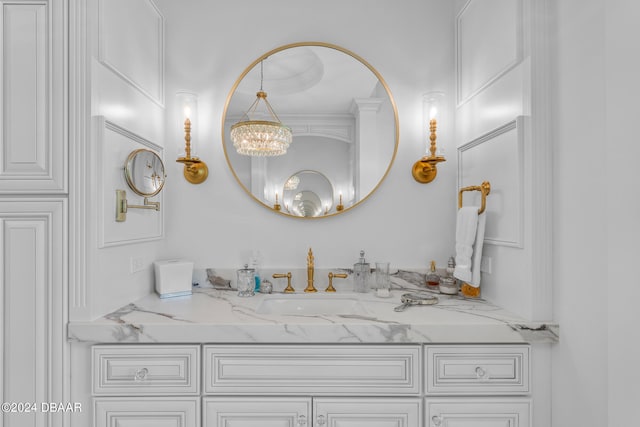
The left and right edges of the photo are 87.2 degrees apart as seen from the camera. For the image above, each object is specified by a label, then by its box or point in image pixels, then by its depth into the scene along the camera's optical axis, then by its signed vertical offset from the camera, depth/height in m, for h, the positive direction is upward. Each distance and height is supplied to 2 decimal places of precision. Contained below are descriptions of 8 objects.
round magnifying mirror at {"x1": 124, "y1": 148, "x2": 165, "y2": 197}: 1.49 +0.20
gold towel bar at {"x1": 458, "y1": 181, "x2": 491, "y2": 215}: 1.56 +0.11
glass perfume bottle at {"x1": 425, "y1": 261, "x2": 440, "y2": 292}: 1.86 -0.36
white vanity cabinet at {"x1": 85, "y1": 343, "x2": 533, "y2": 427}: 1.27 -0.64
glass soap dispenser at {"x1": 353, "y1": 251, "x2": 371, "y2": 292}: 1.85 -0.34
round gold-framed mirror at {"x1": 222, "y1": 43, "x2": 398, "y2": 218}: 1.88 +0.53
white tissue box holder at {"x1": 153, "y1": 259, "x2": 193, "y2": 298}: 1.69 -0.32
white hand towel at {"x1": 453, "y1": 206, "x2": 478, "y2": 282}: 1.56 -0.12
